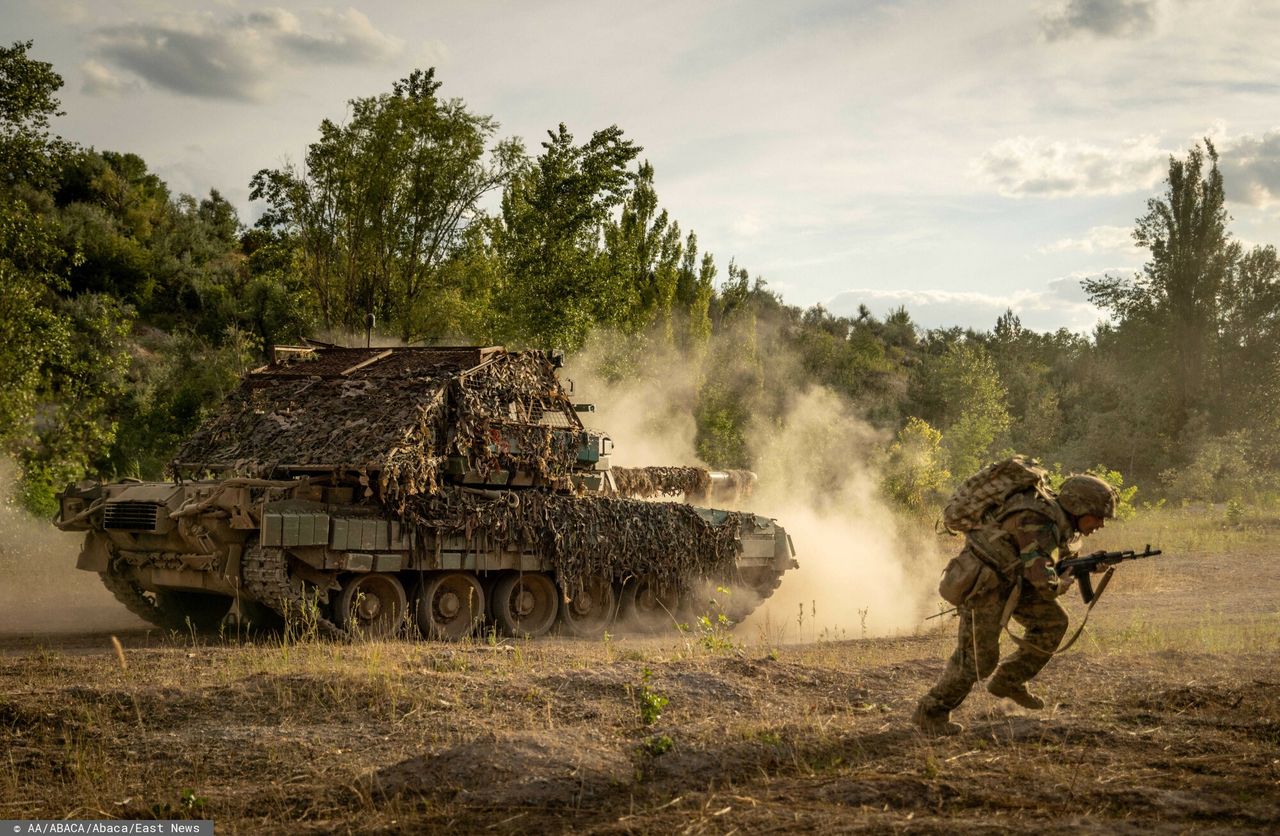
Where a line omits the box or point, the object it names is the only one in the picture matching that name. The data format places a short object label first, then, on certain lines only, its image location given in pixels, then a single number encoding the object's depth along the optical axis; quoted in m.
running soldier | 7.34
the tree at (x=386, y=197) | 26.55
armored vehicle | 11.65
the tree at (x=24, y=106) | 19.22
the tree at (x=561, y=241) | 25.30
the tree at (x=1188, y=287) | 45.91
